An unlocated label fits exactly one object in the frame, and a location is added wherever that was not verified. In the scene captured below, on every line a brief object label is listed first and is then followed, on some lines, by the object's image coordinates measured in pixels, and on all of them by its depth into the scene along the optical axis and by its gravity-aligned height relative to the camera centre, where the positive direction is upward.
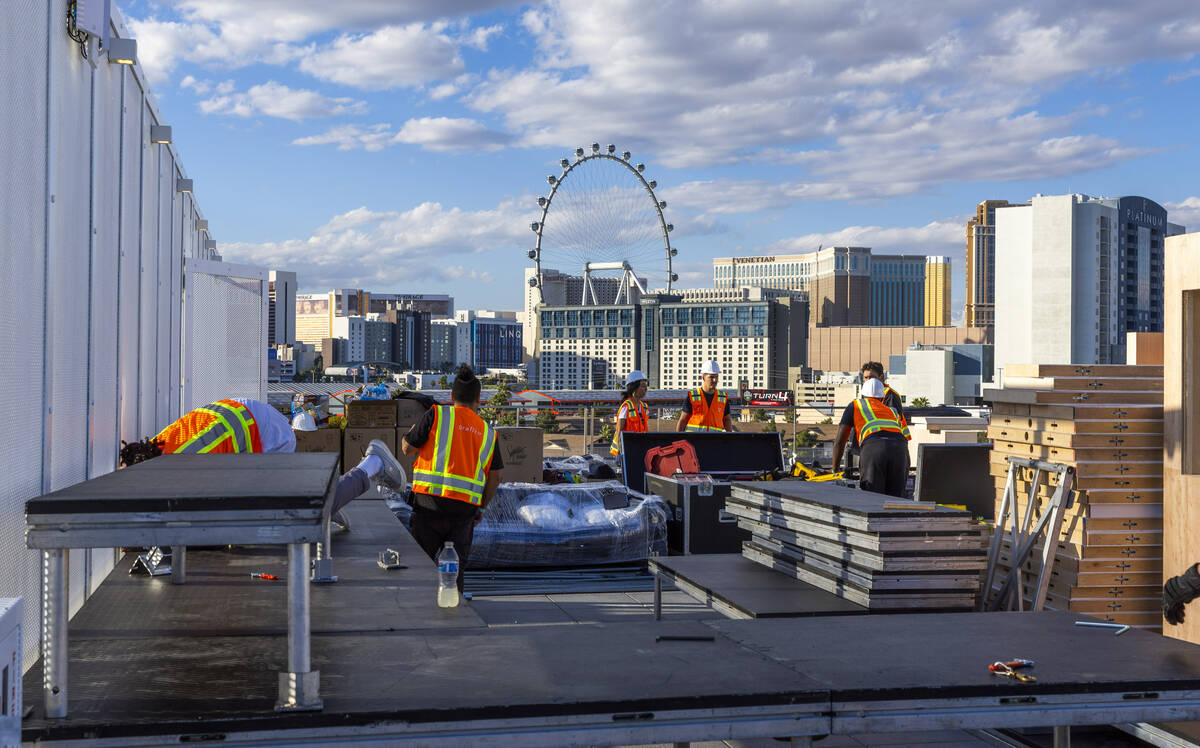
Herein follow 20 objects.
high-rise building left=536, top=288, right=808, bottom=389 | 160.12 +5.88
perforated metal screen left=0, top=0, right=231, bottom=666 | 4.25 +0.53
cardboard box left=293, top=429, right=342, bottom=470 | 12.98 -0.83
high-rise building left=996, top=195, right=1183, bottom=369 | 130.12 +12.68
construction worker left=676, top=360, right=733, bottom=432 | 12.80 -0.38
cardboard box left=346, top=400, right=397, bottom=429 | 13.75 -0.52
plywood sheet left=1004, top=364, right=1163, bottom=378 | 6.84 +0.08
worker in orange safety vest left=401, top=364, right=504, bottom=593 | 7.01 -0.63
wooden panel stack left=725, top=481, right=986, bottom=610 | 4.68 -0.79
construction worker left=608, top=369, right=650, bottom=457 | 12.27 -0.37
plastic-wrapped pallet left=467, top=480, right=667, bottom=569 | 10.39 -1.53
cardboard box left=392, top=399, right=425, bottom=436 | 13.90 -0.52
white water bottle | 4.43 -0.89
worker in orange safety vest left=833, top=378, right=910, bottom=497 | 9.92 -0.60
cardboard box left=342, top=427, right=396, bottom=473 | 13.59 -0.86
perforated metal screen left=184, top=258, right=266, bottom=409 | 10.76 +0.38
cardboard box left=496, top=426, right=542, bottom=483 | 13.51 -1.02
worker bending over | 6.05 -0.39
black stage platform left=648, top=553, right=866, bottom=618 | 4.64 -1.04
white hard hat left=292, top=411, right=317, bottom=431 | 12.92 -0.59
